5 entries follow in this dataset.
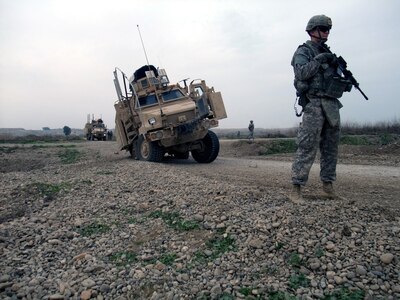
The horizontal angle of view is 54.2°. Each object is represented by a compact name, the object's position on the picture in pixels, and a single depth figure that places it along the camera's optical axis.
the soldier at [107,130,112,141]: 39.51
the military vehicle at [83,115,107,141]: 37.94
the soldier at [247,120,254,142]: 23.68
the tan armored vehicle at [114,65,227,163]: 10.30
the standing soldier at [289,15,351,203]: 4.32
